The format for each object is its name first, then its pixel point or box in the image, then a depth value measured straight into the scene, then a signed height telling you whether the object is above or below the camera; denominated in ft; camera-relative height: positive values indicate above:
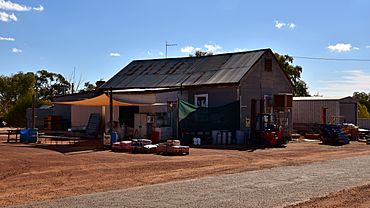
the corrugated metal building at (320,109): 137.28 +4.52
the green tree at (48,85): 292.61 +23.38
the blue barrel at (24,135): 94.27 -1.70
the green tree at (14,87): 246.27 +17.64
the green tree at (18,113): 174.81 +4.08
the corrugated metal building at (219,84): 105.09 +8.94
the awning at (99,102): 98.84 +4.38
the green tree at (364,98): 270.87 +16.24
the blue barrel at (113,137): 82.02 -1.73
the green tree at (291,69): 207.08 +22.67
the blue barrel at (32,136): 93.86 -1.77
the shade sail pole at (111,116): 81.51 +1.44
